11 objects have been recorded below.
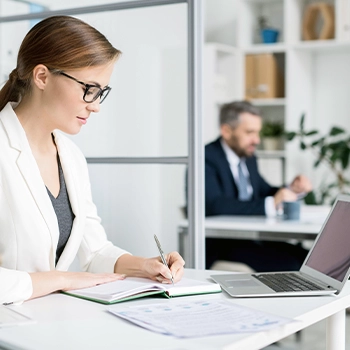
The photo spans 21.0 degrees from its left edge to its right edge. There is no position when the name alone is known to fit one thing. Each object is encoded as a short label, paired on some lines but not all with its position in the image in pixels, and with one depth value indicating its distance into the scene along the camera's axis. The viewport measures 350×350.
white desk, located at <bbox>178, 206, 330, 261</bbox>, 3.39
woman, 2.04
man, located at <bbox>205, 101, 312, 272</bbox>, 3.82
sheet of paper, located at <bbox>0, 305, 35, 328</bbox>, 1.72
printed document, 1.66
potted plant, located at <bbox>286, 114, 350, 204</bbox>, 5.21
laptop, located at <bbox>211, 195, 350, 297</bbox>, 1.95
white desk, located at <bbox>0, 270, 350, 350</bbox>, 1.60
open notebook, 1.89
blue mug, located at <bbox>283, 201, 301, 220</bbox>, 3.59
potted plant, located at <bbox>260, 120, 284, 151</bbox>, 5.66
